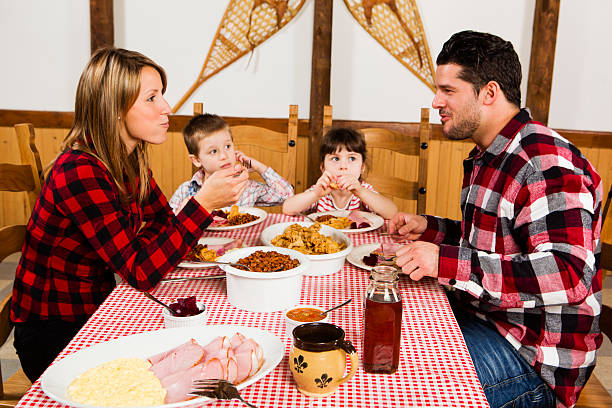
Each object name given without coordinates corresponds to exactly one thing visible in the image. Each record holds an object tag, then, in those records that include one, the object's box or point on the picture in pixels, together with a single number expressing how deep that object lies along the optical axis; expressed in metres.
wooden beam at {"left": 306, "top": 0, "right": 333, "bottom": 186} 3.66
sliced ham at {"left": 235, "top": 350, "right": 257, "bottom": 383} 0.93
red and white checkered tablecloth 0.91
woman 1.34
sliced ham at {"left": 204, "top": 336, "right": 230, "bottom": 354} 0.95
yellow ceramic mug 0.89
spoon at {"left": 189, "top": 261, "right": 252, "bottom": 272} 1.30
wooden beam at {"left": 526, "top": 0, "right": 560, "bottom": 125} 3.57
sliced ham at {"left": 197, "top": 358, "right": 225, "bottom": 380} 0.89
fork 0.85
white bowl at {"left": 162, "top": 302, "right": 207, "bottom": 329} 1.14
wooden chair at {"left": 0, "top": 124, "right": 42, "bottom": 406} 2.07
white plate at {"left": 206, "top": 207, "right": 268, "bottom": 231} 1.97
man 1.27
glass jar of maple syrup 0.99
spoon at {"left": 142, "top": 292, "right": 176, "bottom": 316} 1.16
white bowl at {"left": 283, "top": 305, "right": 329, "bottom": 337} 1.10
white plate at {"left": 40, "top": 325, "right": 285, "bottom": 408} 0.90
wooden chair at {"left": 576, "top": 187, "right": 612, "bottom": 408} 1.46
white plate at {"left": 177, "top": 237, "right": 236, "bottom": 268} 1.78
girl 2.27
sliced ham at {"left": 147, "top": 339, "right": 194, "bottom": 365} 0.98
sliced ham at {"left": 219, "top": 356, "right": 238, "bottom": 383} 0.90
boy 2.54
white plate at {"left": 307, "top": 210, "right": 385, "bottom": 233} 2.02
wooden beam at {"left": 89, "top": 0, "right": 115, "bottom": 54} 3.78
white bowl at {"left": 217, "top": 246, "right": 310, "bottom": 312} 1.24
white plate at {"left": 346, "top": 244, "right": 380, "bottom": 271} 1.58
